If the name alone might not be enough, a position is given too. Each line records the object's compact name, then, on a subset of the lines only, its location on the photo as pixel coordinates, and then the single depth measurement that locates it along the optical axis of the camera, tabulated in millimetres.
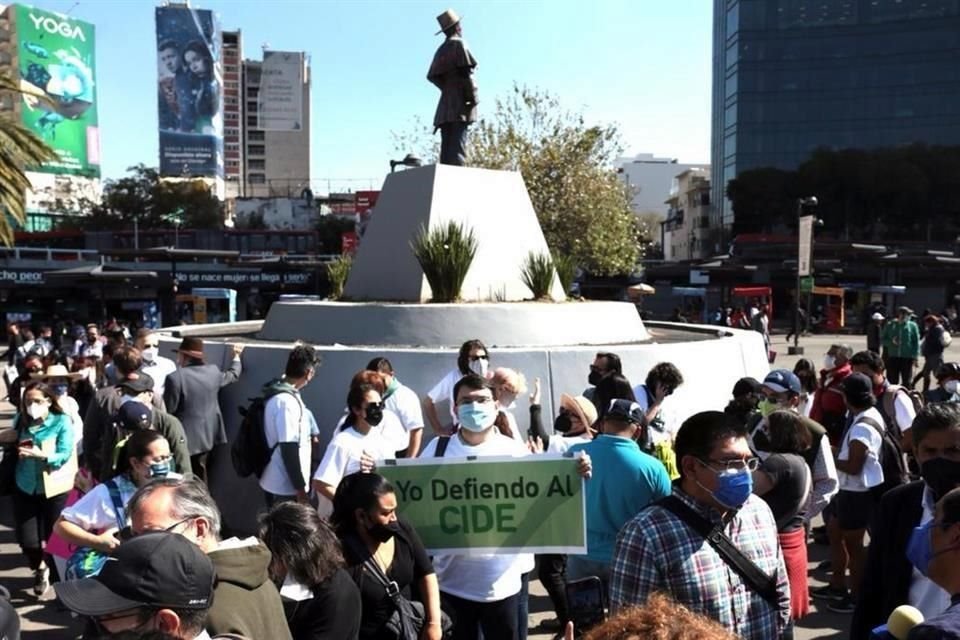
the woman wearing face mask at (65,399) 6375
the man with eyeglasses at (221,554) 2549
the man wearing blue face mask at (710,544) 2850
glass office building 68312
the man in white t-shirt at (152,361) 7696
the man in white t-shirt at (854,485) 5582
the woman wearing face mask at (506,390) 5223
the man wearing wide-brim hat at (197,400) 6730
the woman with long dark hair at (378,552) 3322
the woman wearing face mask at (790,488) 4082
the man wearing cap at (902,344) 14648
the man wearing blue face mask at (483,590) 4059
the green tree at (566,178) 30734
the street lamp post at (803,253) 24500
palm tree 15766
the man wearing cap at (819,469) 5016
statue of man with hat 11781
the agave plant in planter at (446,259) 10070
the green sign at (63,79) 69438
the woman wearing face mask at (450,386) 6625
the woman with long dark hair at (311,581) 2988
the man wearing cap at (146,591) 2125
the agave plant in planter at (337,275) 12406
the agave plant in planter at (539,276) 11023
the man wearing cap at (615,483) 4090
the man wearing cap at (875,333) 18438
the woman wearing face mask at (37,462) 6023
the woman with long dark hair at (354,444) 4621
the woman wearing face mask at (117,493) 3900
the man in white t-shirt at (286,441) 5559
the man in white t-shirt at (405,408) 6023
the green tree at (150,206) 62406
